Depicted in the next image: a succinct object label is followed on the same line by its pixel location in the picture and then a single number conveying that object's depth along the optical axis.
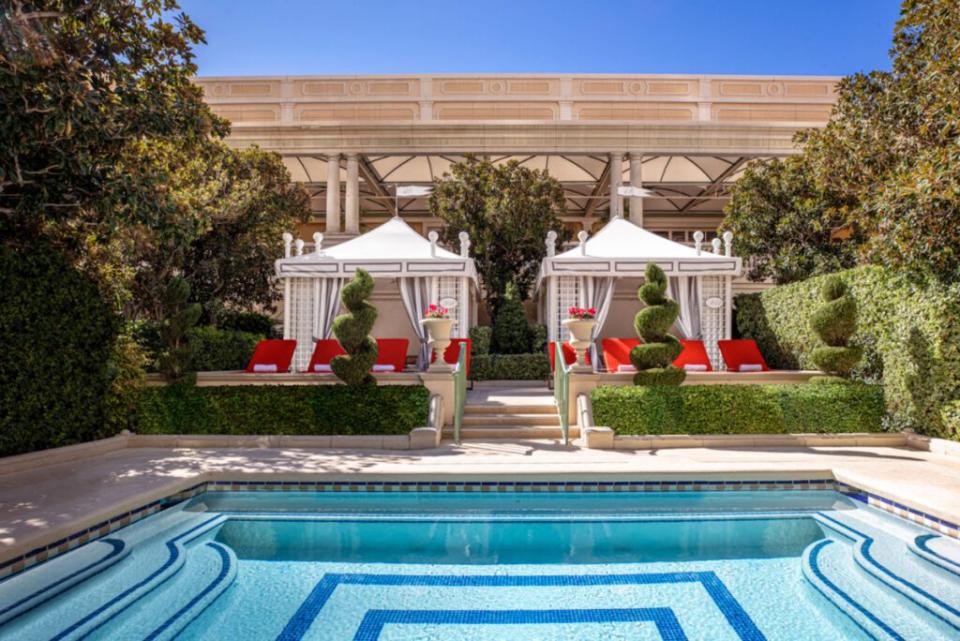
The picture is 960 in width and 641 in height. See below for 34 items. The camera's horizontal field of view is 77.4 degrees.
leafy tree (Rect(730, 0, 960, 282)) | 6.72
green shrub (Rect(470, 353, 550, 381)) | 14.13
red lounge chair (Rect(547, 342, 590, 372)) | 10.81
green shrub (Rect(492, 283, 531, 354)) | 15.47
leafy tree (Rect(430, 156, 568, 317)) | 17.98
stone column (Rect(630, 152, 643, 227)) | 20.08
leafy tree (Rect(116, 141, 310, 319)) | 13.70
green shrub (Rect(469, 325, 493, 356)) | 14.55
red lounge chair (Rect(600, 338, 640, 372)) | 11.14
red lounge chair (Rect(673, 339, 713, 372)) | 11.19
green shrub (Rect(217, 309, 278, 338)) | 16.53
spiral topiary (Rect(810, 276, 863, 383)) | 8.14
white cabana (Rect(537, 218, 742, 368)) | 12.44
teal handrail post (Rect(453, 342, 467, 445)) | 8.16
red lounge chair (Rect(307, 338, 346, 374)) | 11.34
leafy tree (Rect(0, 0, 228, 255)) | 5.37
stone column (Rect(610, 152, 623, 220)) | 20.14
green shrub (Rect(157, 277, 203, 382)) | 8.70
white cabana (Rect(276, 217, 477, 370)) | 12.37
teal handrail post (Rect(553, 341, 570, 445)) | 7.98
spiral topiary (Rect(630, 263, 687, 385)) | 8.62
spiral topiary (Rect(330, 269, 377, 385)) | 8.10
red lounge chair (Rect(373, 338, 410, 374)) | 11.52
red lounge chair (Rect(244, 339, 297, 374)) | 11.43
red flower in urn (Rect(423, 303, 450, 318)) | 8.90
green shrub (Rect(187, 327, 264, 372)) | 13.59
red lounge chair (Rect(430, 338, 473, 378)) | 11.38
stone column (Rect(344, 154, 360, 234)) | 20.31
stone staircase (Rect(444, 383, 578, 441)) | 8.49
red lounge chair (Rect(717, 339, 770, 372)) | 11.47
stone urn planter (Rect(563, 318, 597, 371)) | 8.65
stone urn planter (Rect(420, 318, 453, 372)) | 8.66
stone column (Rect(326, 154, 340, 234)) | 20.22
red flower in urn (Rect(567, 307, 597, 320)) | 8.80
